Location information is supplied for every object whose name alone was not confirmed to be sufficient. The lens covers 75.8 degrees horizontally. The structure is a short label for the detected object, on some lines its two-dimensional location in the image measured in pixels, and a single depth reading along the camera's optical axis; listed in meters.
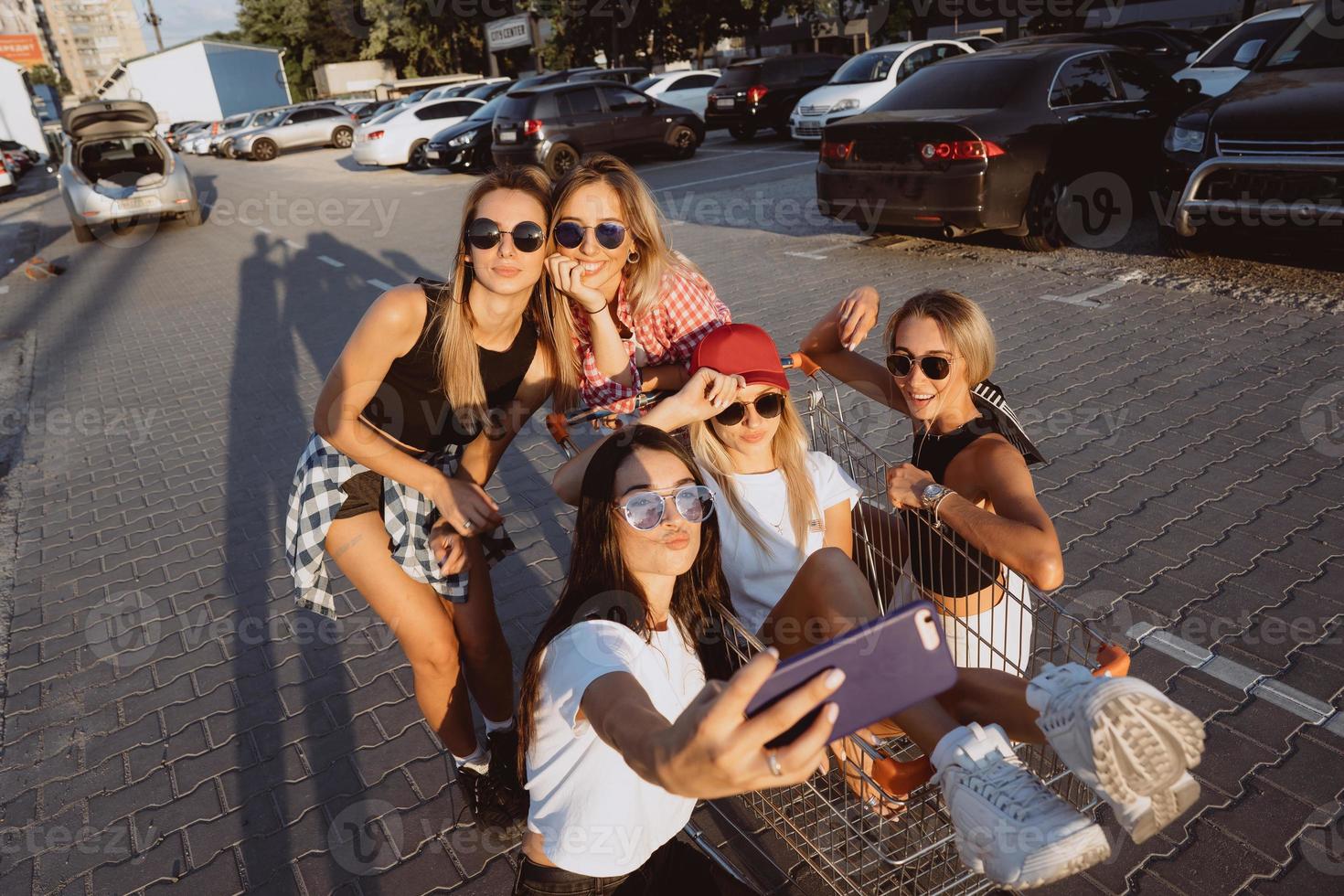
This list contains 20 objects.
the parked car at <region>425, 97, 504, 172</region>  19.36
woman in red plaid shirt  2.49
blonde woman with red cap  1.36
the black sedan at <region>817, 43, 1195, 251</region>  8.02
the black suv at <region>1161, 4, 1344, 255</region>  6.35
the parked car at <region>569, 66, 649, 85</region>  24.56
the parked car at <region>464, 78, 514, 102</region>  26.17
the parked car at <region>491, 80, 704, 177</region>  16.41
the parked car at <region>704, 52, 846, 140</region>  18.69
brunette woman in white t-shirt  1.76
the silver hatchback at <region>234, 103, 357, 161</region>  31.78
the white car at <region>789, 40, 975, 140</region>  14.89
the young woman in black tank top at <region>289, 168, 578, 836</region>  2.41
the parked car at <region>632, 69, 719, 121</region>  21.80
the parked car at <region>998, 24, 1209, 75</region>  12.70
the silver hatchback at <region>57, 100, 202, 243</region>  14.49
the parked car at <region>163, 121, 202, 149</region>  43.94
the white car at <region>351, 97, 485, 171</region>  21.69
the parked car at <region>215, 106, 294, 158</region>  32.66
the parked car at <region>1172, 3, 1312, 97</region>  10.28
